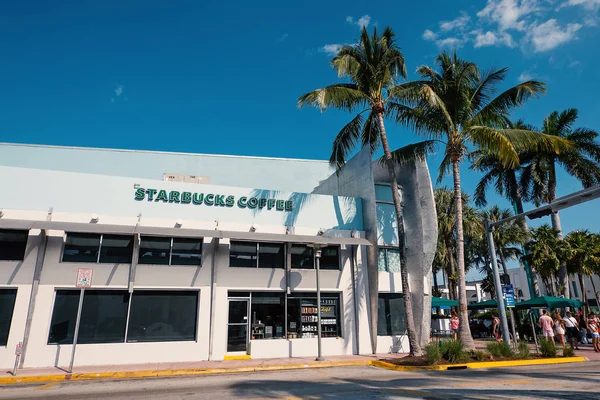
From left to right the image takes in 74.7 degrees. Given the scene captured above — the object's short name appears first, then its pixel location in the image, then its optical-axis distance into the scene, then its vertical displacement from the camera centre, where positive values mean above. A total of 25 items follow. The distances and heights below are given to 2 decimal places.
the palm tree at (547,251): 25.34 +4.04
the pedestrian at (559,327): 17.86 -0.52
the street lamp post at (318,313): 14.54 +0.18
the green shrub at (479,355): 13.30 -1.27
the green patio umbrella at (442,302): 24.29 +0.89
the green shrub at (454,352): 12.92 -1.12
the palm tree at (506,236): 35.51 +6.96
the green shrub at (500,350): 13.77 -1.14
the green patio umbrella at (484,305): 24.90 +0.70
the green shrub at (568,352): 14.14 -1.27
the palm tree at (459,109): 15.52 +8.43
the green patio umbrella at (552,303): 21.17 +0.68
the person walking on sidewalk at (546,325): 16.73 -0.40
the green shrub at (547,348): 14.12 -1.13
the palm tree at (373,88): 15.94 +9.20
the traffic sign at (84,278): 11.93 +1.29
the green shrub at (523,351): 13.78 -1.19
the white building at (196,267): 13.45 +2.00
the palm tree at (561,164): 25.44 +9.76
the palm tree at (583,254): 25.38 +3.83
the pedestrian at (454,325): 19.84 -0.40
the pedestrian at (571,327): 18.25 -0.54
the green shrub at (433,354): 12.70 -1.15
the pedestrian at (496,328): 23.18 -0.70
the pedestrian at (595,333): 17.00 -0.76
